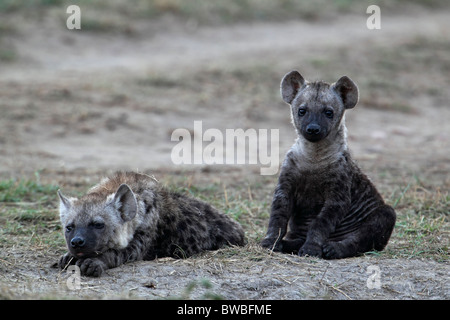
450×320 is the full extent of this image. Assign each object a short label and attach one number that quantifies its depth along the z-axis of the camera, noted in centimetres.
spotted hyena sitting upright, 1143
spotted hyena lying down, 1030
